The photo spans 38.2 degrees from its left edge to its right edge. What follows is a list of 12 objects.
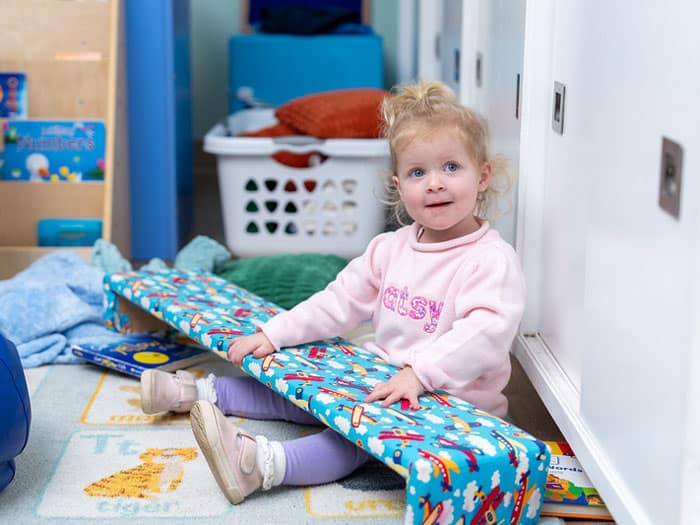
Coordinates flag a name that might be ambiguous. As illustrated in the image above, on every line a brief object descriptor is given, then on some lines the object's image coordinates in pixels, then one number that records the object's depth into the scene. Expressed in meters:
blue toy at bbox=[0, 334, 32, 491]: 1.18
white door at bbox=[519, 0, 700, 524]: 0.91
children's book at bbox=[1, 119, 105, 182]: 2.25
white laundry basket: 2.37
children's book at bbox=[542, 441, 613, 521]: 1.22
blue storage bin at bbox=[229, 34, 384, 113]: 3.15
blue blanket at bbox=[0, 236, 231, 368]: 1.74
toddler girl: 1.24
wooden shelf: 2.24
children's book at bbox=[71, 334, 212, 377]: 1.65
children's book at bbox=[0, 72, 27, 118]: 2.25
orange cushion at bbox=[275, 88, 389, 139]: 2.38
